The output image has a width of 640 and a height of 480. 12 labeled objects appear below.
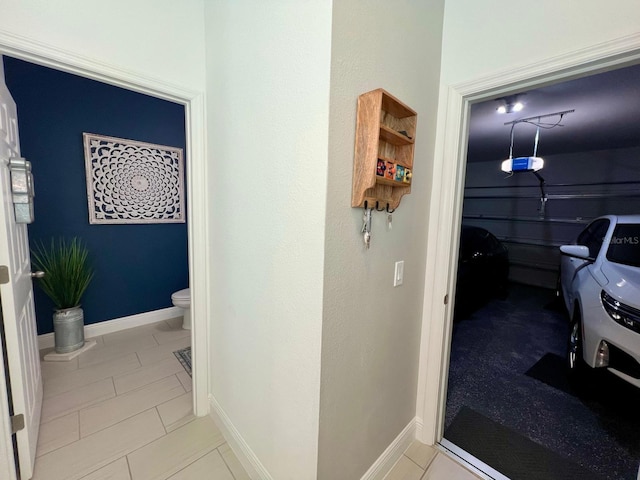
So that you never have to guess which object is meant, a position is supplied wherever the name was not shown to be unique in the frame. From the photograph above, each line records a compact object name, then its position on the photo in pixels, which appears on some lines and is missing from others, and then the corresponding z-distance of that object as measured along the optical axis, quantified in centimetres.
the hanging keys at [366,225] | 103
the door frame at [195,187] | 121
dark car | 301
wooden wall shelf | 91
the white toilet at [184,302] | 277
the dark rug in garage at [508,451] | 140
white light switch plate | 126
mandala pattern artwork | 254
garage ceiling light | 244
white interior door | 120
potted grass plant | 228
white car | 166
